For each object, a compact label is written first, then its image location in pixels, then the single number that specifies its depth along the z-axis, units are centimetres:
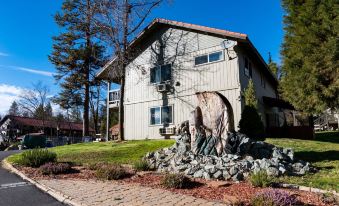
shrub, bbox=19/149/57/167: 1118
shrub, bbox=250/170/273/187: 677
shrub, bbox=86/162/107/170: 1014
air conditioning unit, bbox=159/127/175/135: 1972
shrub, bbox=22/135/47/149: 2783
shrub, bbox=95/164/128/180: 861
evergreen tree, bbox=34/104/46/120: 5484
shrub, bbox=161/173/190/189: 724
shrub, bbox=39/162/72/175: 983
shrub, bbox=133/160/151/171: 962
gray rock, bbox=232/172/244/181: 764
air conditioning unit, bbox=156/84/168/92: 2052
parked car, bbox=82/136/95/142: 3213
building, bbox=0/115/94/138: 5362
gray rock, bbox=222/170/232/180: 775
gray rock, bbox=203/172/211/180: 796
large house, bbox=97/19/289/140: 1833
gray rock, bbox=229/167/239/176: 782
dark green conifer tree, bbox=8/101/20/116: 8771
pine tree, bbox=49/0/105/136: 3491
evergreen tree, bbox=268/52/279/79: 4372
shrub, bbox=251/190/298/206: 513
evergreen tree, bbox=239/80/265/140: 1364
